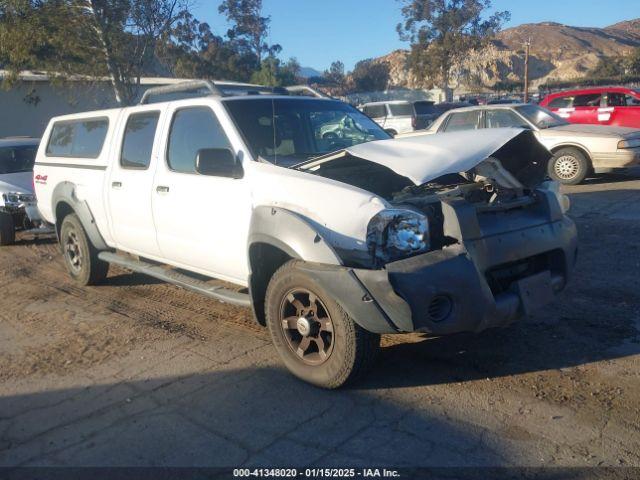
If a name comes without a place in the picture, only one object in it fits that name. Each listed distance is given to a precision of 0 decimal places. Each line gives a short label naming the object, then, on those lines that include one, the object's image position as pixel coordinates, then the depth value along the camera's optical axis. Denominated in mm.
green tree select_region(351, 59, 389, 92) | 63344
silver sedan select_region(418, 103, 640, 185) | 10922
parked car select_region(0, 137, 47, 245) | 9359
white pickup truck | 3518
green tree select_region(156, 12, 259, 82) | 31156
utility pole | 36262
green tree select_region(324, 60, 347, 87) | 62562
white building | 20781
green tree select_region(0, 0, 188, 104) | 13609
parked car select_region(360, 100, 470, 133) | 21984
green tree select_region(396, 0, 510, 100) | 33438
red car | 14684
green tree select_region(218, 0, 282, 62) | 37219
